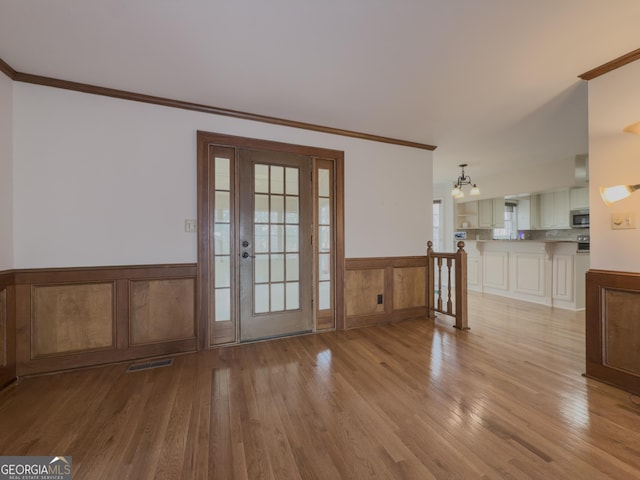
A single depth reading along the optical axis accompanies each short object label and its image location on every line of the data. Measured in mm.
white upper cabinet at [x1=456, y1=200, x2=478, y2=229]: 6805
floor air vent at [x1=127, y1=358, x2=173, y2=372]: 2416
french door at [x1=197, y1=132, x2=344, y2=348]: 2871
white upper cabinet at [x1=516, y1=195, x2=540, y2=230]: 6250
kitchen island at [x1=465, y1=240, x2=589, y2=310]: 4246
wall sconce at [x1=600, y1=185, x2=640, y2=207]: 1917
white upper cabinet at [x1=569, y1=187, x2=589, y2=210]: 5422
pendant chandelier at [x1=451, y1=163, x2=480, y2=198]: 5095
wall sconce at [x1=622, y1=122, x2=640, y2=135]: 1807
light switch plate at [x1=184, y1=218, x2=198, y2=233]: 2761
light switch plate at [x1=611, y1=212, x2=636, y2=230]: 2062
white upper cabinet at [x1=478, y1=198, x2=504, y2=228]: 6331
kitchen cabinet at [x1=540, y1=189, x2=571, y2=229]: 5750
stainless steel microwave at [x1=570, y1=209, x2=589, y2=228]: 5504
